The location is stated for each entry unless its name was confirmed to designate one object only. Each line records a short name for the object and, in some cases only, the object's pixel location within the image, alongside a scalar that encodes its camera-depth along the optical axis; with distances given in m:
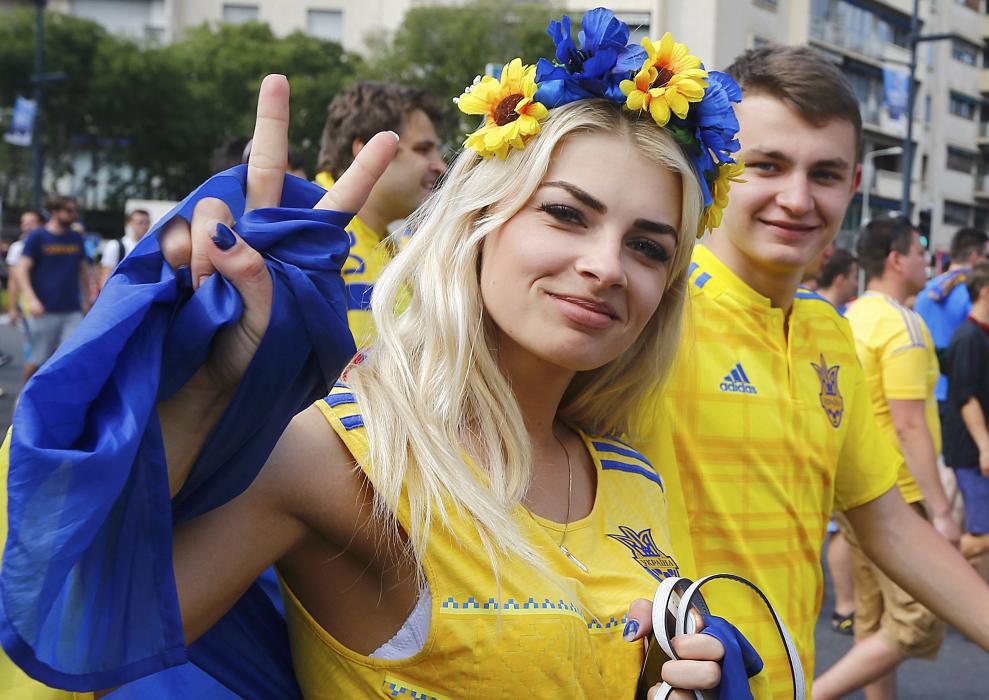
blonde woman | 1.41
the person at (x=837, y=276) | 7.84
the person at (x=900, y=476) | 4.44
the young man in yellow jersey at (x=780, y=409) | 2.35
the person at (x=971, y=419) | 6.23
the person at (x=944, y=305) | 8.20
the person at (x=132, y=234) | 11.61
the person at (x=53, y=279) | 10.29
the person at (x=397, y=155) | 4.71
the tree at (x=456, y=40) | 37.50
